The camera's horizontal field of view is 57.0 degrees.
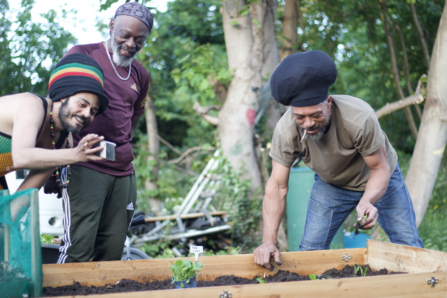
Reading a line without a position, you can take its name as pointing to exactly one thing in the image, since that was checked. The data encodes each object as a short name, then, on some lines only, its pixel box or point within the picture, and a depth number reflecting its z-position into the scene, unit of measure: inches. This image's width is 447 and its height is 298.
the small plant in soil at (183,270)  79.0
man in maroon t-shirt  96.2
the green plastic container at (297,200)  203.0
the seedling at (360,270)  93.7
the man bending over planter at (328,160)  86.7
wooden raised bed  68.7
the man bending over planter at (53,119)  73.4
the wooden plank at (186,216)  210.7
